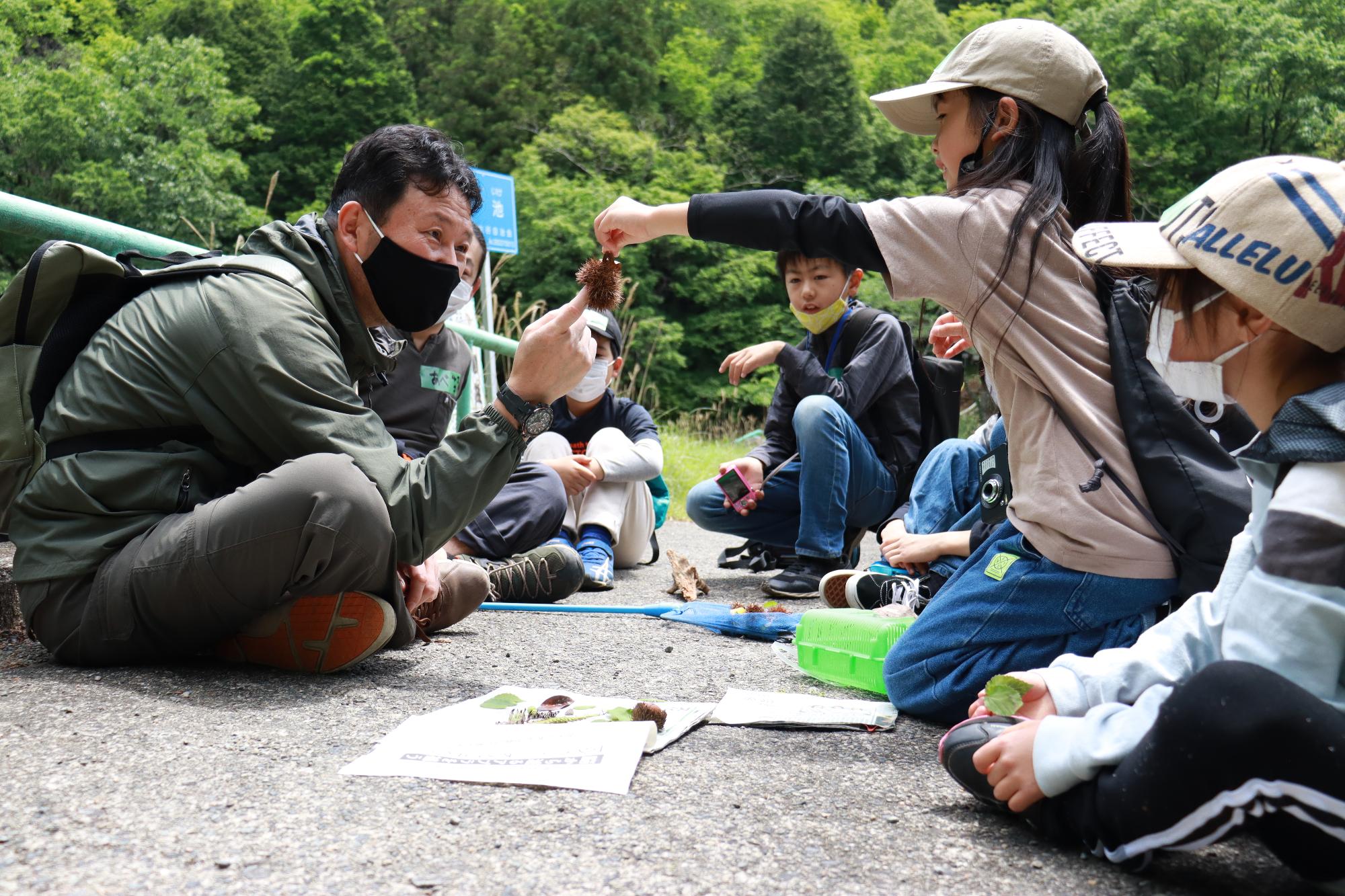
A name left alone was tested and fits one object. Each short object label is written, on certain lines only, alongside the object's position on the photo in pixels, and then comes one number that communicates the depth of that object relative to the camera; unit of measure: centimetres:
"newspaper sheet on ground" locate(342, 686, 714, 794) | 171
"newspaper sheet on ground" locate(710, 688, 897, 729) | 217
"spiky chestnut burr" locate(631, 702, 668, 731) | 202
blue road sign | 856
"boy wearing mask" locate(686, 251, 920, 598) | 436
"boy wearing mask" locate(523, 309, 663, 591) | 452
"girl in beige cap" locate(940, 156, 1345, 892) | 123
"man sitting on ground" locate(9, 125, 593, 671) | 222
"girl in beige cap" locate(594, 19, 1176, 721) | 203
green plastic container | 263
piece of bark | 414
